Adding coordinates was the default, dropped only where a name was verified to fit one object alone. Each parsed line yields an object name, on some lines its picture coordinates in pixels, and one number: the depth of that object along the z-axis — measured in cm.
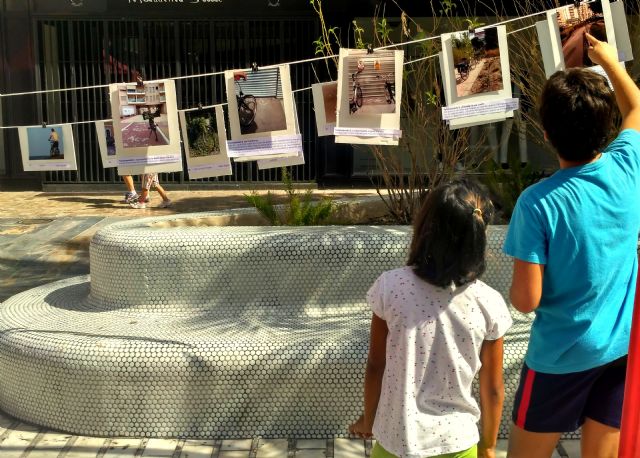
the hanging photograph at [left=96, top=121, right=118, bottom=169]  538
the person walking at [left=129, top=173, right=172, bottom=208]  1254
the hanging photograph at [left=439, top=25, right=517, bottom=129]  482
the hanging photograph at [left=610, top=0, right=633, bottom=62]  465
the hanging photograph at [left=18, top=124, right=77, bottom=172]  571
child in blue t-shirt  264
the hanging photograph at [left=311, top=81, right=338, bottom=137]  509
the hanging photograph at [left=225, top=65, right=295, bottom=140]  512
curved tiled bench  432
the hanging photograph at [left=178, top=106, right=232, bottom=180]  532
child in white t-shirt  252
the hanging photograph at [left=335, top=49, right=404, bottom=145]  498
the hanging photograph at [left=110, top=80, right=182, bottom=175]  523
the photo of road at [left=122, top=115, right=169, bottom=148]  524
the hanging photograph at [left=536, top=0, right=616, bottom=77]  463
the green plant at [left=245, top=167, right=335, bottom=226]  654
